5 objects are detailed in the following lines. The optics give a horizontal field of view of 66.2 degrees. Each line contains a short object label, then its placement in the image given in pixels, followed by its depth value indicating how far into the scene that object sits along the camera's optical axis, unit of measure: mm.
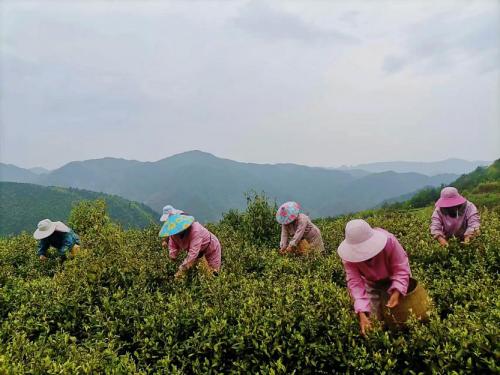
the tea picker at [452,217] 6953
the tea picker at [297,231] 8328
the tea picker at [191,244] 6387
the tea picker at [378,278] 4062
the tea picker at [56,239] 9086
